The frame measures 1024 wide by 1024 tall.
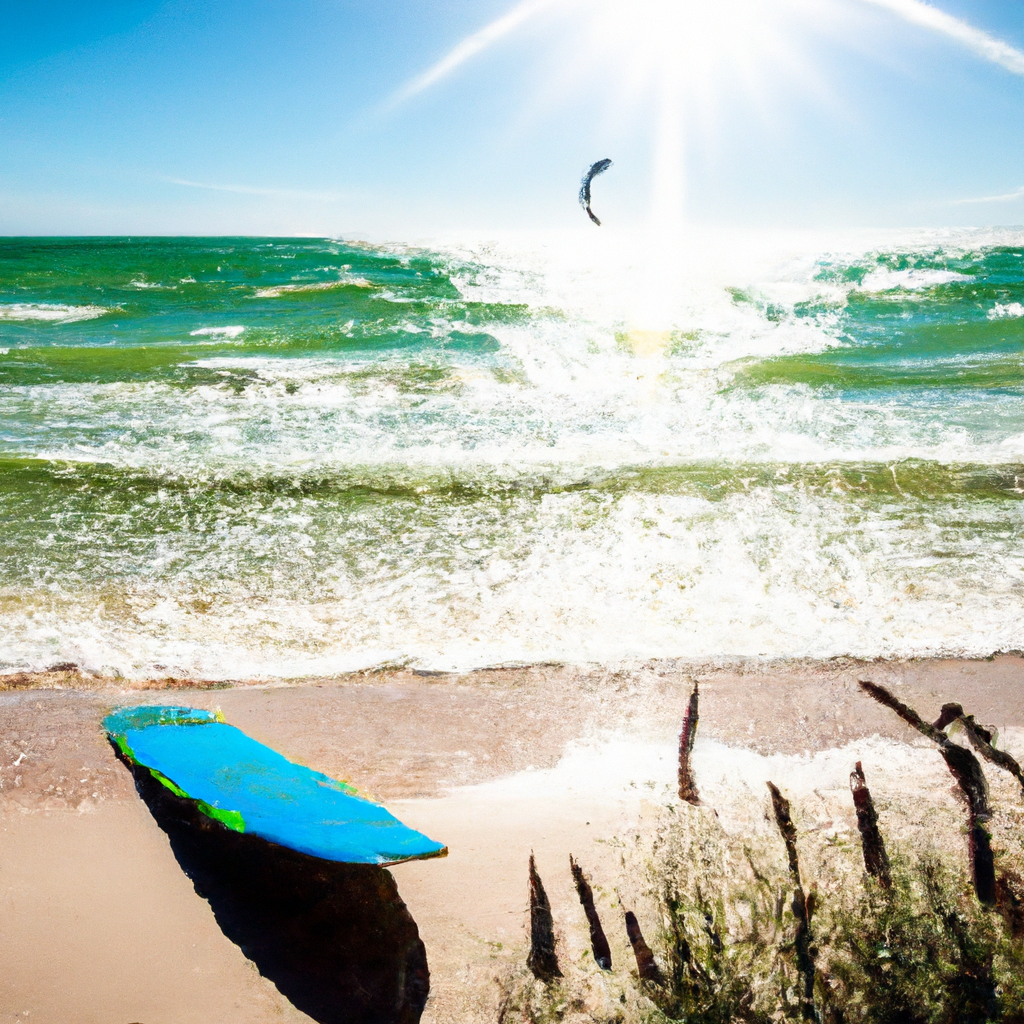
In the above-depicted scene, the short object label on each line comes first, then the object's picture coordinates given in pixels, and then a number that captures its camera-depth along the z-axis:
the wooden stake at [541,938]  2.13
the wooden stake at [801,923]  2.03
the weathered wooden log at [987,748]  2.84
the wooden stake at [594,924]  2.15
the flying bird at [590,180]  5.11
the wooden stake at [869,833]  2.38
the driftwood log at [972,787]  2.36
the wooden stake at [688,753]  2.77
